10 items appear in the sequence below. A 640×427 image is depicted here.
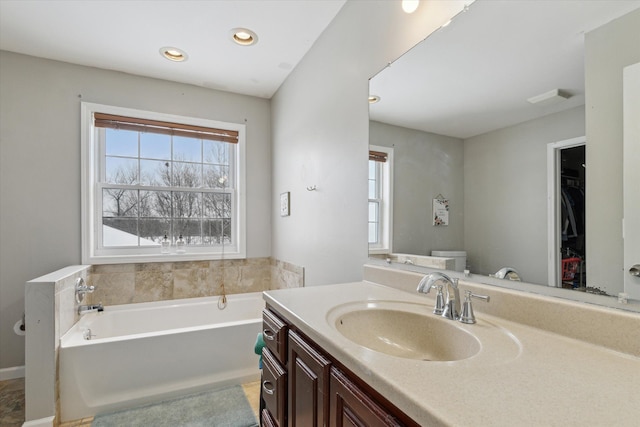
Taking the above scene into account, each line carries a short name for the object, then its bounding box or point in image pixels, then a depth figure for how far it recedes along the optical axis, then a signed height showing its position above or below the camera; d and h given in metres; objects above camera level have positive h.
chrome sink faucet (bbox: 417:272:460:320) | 1.00 -0.28
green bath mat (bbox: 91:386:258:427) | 1.83 -1.25
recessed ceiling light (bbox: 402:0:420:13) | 1.37 +0.95
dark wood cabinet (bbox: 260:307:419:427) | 0.68 -0.49
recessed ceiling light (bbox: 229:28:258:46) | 2.16 +1.29
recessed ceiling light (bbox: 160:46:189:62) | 2.38 +1.28
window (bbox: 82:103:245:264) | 2.71 +0.27
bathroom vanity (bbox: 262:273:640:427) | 0.53 -0.34
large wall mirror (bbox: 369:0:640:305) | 0.81 +0.25
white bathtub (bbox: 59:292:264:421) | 1.91 -1.01
